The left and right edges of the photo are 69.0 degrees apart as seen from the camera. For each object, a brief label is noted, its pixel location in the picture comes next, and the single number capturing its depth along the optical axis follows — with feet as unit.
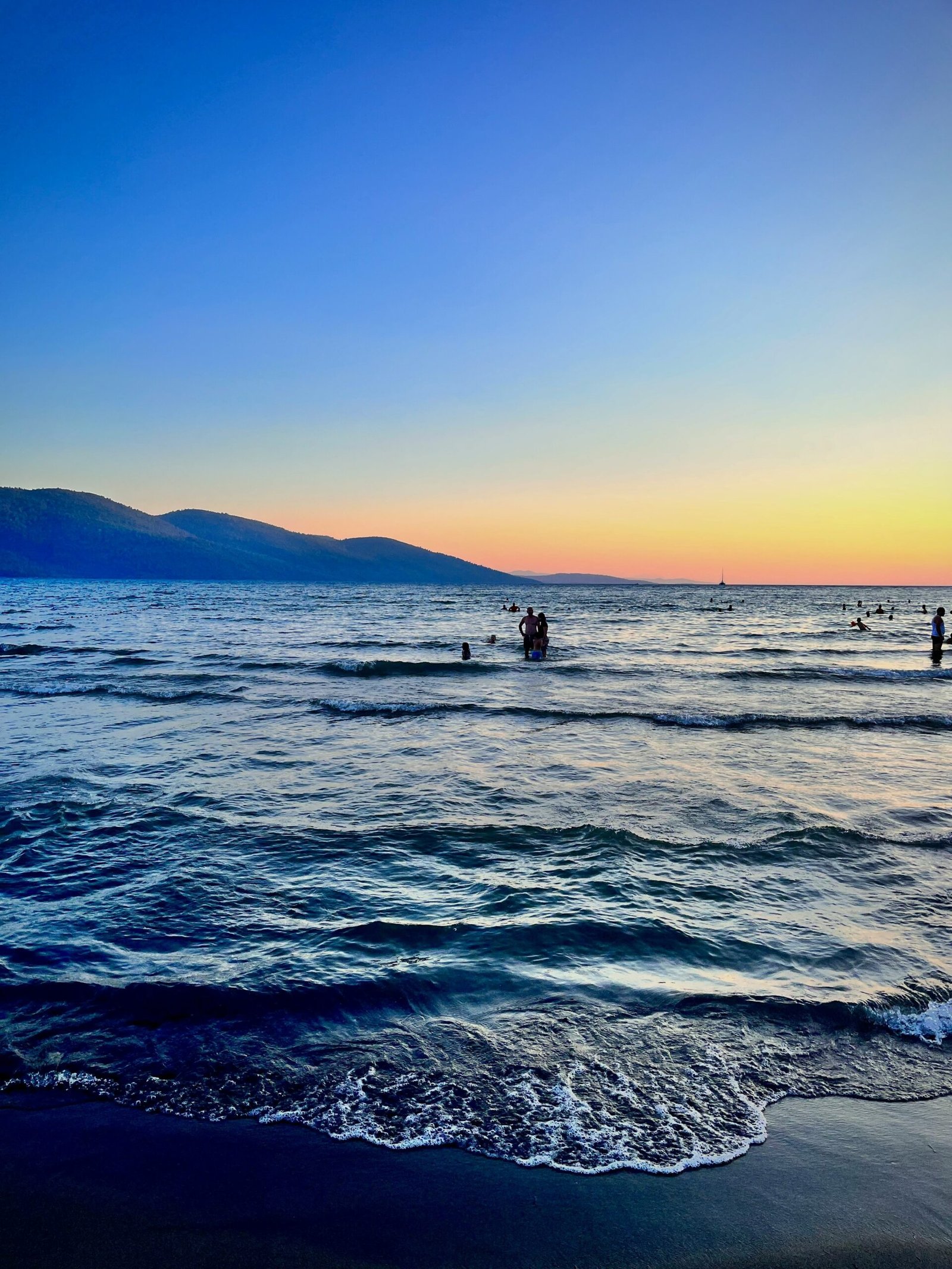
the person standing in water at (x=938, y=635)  106.32
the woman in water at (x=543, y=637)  109.60
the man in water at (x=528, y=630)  109.67
